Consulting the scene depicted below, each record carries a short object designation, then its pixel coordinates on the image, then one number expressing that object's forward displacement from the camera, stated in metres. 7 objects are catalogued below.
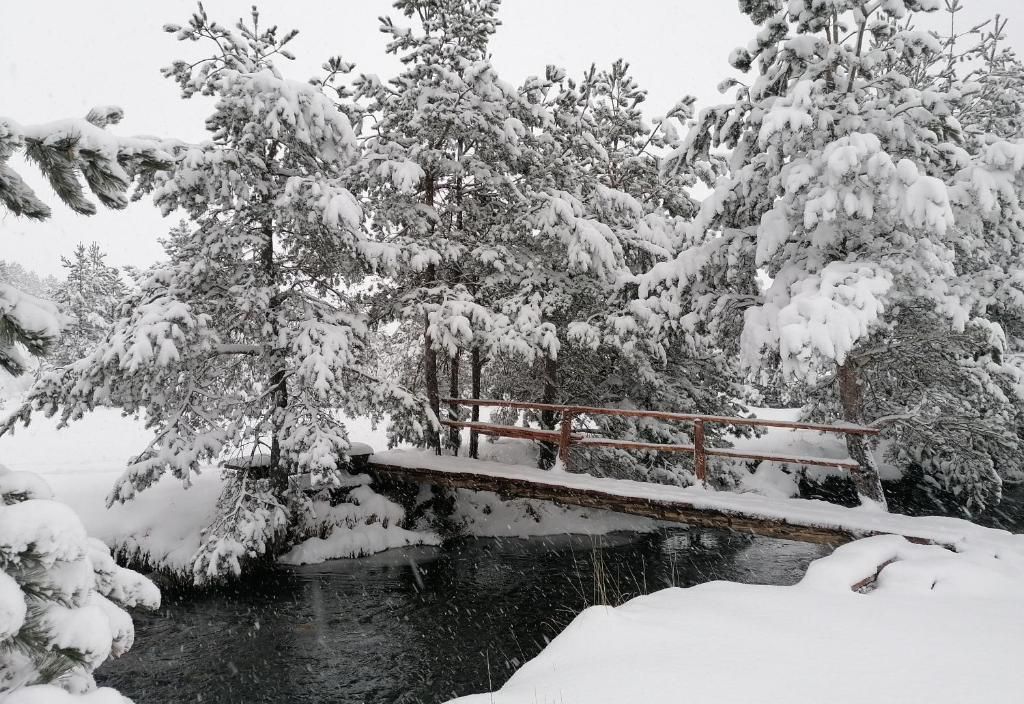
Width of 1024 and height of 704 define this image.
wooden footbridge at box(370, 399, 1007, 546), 7.62
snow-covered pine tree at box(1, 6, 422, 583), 8.70
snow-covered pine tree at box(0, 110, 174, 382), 2.21
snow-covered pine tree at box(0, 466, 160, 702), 1.86
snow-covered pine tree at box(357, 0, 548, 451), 11.47
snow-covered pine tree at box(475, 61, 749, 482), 11.97
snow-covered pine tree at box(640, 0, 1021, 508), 7.32
